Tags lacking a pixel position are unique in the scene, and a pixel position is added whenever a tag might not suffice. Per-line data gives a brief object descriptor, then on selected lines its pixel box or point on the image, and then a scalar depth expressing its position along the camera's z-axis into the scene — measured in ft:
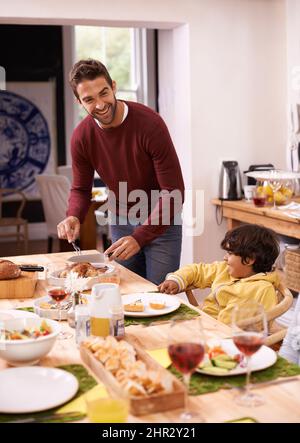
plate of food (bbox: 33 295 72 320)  6.83
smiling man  8.90
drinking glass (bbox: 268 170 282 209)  14.37
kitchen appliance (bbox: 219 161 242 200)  15.31
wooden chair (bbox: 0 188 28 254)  21.90
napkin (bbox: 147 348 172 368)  5.46
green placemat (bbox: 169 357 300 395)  4.96
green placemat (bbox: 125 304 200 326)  6.73
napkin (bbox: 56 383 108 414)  4.66
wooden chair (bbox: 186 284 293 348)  7.26
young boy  7.77
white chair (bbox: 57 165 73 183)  26.40
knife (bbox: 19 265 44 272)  8.35
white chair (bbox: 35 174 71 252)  20.93
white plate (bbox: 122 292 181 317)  6.86
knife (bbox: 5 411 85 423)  4.46
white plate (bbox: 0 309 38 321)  6.73
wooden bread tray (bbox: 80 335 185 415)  4.48
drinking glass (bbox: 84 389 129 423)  4.14
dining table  4.49
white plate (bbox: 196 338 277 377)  5.16
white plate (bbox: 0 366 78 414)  4.66
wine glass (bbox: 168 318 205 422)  4.49
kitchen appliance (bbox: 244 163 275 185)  15.67
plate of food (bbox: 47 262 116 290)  7.87
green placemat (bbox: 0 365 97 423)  4.50
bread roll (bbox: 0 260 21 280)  7.88
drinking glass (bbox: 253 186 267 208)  14.34
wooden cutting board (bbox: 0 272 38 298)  7.79
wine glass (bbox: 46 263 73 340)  6.43
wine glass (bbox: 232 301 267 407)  4.74
